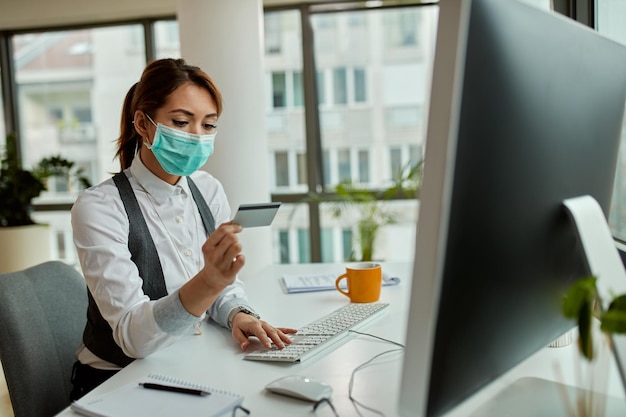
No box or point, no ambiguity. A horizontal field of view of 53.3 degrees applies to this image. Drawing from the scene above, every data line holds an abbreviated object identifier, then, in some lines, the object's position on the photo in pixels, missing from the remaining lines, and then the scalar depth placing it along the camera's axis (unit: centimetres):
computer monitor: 62
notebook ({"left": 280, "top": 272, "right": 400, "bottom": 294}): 180
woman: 123
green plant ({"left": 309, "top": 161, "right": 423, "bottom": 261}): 409
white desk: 98
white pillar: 324
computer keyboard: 121
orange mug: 161
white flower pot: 413
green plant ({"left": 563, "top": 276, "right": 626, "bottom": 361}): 64
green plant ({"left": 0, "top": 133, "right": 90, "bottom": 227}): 429
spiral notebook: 94
